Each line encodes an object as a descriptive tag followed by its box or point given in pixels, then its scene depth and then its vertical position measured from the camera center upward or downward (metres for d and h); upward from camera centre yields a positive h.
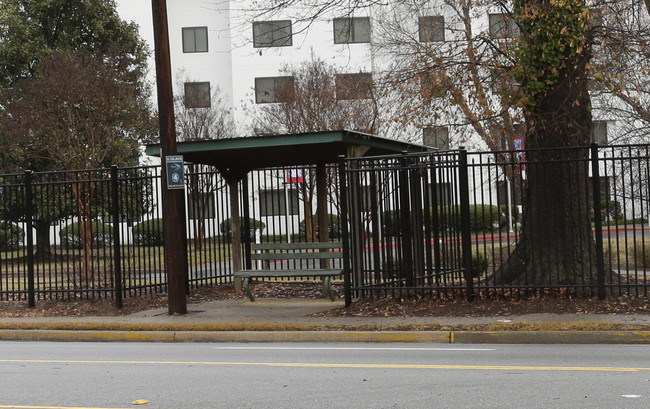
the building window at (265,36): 43.47 +8.68
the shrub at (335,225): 34.94 -0.71
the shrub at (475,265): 18.62 -1.36
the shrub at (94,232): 29.67 -0.57
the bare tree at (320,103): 30.45 +3.70
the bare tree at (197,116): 40.25 +4.45
